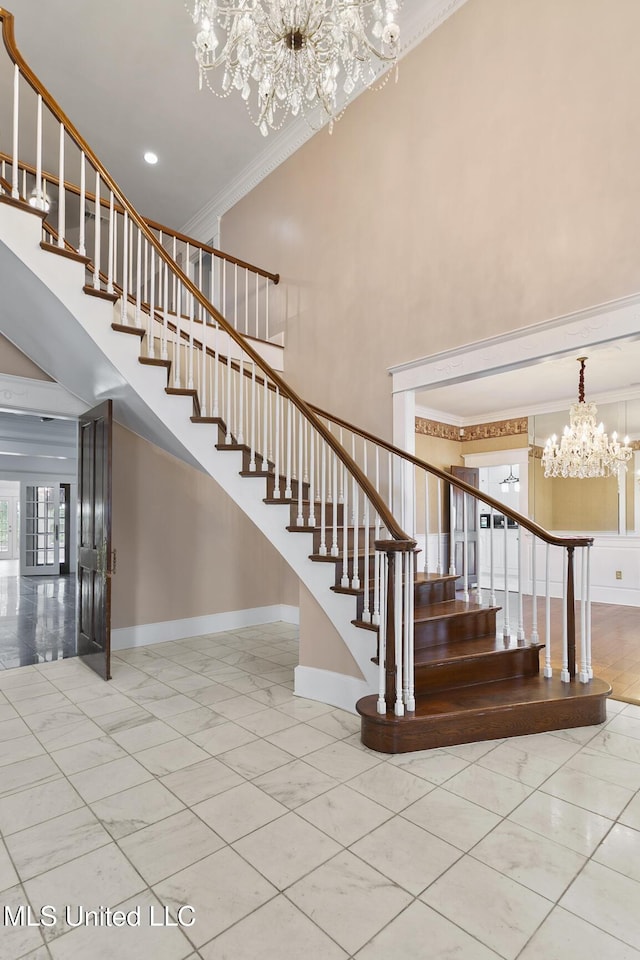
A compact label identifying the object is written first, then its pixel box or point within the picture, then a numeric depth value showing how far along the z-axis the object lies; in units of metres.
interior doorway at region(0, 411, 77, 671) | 6.50
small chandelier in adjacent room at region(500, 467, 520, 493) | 8.74
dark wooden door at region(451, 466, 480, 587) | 8.20
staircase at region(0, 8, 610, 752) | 2.85
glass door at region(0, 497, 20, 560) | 14.16
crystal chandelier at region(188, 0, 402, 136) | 2.73
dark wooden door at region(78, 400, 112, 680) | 4.19
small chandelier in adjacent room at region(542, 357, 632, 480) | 5.90
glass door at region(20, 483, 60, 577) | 10.95
